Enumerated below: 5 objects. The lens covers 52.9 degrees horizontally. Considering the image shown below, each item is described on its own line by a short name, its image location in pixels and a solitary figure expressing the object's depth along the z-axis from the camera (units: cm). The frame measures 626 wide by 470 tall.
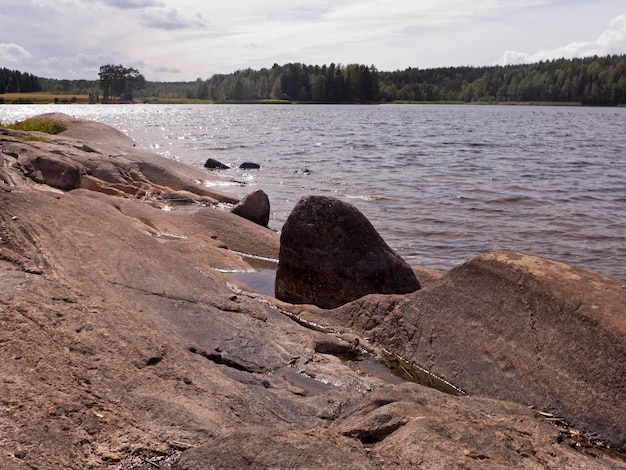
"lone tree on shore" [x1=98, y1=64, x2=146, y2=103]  17988
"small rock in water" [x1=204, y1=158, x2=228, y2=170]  3059
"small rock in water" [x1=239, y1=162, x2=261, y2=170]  3081
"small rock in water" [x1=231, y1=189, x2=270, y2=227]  1566
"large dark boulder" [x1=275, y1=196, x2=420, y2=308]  913
